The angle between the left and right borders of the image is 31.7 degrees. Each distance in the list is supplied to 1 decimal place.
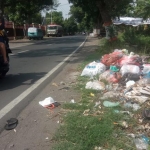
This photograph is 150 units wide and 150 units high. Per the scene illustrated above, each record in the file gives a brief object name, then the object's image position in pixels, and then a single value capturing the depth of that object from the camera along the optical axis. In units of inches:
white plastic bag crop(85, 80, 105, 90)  240.8
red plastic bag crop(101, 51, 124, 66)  318.3
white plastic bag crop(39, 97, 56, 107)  203.5
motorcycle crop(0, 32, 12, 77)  286.2
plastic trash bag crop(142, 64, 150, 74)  268.9
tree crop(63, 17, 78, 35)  3871.6
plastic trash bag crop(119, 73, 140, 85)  258.5
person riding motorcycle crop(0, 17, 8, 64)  285.4
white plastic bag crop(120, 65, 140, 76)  260.2
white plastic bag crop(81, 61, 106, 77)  294.6
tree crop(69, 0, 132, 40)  585.5
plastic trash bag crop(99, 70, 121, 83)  263.7
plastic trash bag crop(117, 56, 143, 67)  288.0
